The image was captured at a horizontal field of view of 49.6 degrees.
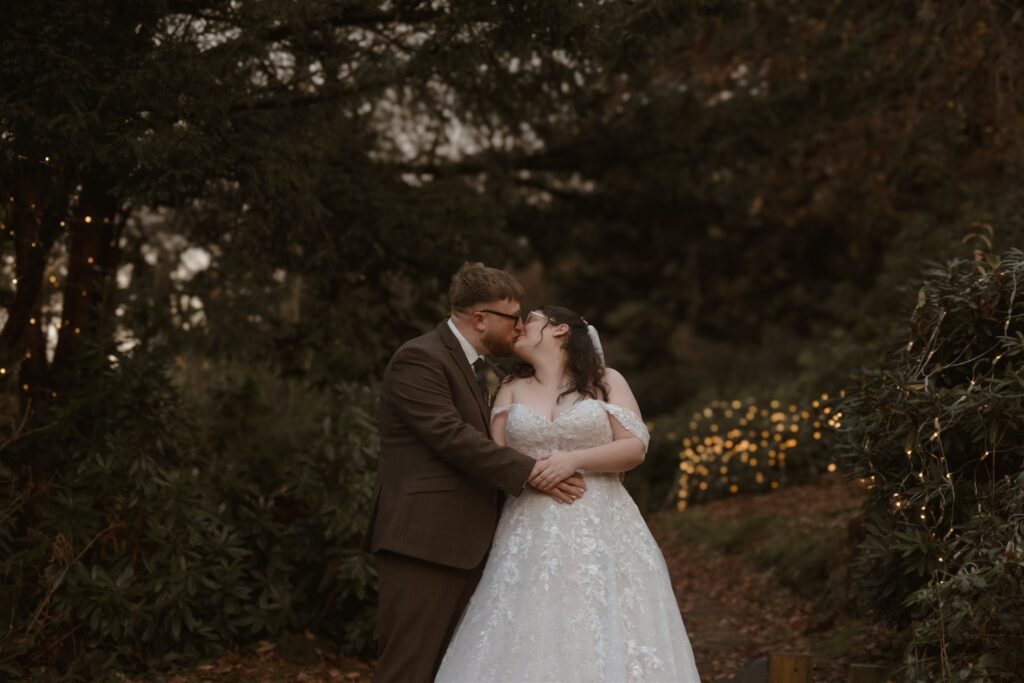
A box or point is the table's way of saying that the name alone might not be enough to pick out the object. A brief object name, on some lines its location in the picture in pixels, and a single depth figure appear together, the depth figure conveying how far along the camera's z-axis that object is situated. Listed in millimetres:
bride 4449
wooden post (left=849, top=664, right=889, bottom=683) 5059
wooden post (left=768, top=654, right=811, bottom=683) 4852
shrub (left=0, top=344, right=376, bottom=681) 6227
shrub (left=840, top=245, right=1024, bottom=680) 4754
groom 4582
